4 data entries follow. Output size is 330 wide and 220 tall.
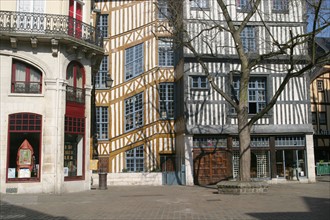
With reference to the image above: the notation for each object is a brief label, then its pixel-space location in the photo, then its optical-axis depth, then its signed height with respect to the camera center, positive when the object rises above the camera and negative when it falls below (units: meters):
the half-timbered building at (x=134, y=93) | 23.42 +3.73
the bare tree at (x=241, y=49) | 12.89 +4.71
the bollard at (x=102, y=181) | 17.31 -1.28
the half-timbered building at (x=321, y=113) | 31.18 +3.18
